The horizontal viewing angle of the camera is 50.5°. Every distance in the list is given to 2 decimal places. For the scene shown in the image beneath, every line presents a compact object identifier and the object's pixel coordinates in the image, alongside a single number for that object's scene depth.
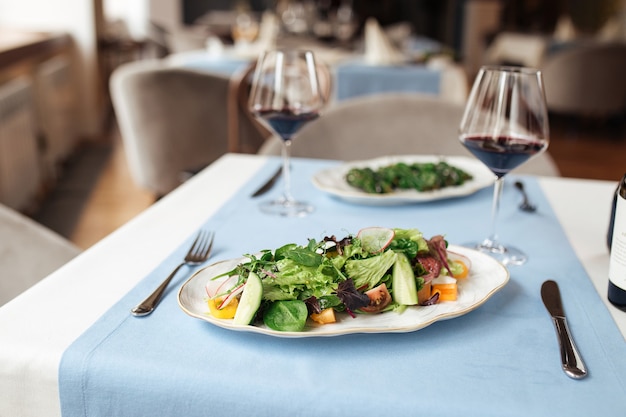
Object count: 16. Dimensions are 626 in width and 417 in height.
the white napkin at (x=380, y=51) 3.68
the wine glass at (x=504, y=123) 0.92
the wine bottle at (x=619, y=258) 0.73
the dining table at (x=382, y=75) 3.43
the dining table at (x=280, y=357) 0.60
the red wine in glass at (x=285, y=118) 1.15
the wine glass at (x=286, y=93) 1.14
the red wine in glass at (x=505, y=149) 0.93
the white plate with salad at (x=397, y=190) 1.13
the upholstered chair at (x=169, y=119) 2.56
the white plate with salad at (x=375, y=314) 0.65
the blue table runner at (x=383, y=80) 3.42
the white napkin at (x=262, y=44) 3.89
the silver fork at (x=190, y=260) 0.73
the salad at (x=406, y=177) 1.17
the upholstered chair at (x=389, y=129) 1.89
